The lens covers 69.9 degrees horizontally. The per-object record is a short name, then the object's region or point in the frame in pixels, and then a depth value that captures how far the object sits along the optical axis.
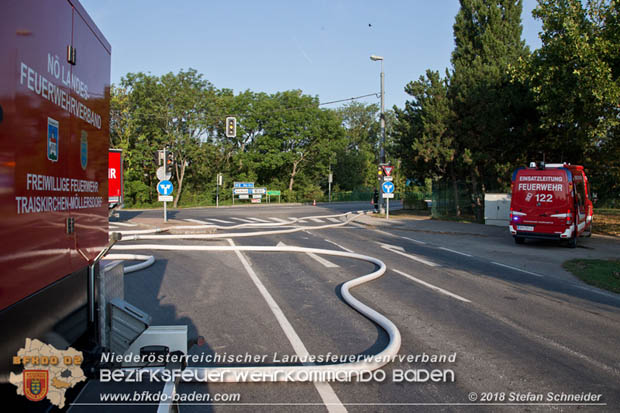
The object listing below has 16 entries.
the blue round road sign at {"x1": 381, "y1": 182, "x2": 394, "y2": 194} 26.45
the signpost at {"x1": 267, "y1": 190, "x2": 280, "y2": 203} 54.47
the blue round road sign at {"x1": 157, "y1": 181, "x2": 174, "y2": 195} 19.92
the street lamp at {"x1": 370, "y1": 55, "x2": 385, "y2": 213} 29.94
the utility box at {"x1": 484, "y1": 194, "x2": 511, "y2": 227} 22.52
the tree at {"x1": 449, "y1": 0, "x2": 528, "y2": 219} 24.08
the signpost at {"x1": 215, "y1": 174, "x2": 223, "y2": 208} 45.53
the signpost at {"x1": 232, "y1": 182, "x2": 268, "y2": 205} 50.53
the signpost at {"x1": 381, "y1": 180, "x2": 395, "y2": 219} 26.45
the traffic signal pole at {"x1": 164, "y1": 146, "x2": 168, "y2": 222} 19.64
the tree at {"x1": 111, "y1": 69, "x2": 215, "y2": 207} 44.47
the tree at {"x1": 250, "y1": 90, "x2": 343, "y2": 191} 56.09
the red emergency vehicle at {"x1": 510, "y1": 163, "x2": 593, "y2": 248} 15.10
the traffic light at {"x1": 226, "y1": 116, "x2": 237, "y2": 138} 22.82
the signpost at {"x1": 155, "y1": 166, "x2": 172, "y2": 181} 19.80
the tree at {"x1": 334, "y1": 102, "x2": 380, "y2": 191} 69.56
